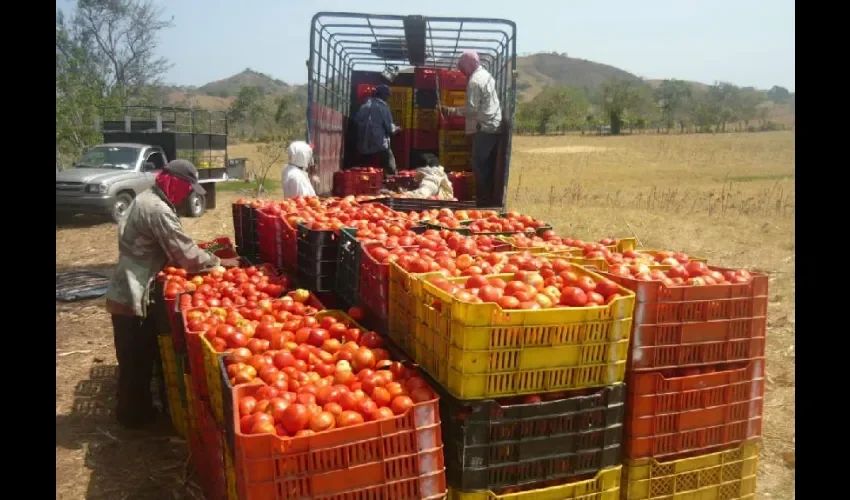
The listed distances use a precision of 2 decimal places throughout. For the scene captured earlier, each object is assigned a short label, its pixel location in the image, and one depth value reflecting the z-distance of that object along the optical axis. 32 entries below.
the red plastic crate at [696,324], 3.24
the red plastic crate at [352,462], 2.52
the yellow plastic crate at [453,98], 11.77
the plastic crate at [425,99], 11.91
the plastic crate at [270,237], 5.94
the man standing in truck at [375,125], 10.54
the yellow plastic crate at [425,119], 11.90
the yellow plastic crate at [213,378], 3.48
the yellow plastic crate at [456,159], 11.51
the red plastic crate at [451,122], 11.50
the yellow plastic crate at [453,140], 11.49
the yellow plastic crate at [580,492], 2.95
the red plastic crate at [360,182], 9.84
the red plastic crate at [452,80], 11.74
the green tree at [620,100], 75.12
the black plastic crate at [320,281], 4.94
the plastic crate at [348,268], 4.51
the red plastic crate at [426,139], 11.88
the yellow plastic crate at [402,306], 3.46
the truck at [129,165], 15.75
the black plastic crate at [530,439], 2.89
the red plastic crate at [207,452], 3.58
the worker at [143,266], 5.21
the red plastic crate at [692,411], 3.26
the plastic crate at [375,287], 3.94
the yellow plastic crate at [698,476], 3.33
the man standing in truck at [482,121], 8.94
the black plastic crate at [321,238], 4.89
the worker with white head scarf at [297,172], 7.91
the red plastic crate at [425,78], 11.82
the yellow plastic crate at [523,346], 2.84
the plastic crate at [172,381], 5.27
